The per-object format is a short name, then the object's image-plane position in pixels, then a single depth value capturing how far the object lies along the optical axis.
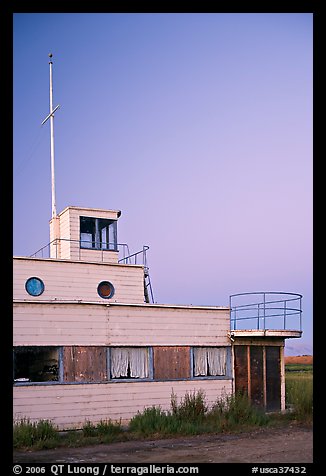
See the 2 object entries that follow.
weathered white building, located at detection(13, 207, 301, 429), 16.56
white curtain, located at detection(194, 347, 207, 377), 19.09
